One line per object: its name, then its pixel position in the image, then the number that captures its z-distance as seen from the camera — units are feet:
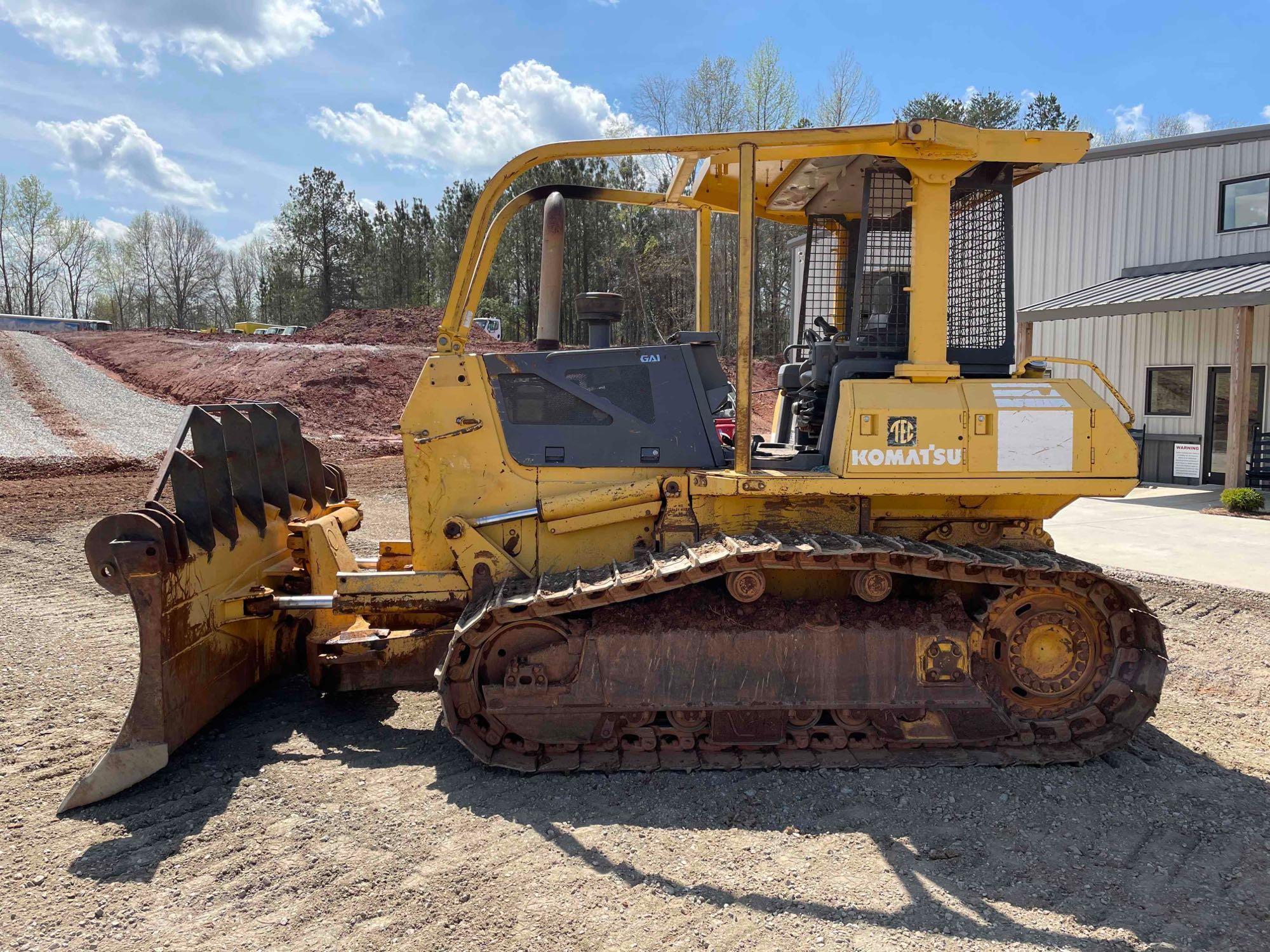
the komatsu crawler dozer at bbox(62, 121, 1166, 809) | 13.71
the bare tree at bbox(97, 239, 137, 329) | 207.41
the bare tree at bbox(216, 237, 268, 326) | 221.25
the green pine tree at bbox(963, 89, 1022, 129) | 109.60
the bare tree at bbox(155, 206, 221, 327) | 211.20
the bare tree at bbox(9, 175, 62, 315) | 175.73
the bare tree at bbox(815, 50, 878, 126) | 93.50
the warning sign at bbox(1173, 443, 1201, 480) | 51.19
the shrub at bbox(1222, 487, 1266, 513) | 40.50
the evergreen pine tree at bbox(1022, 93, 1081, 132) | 117.70
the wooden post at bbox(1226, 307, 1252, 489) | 43.04
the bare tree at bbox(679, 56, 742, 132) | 95.61
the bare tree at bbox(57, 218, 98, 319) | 199.41
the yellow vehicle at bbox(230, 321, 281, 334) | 141.18
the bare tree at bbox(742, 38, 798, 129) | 91.66
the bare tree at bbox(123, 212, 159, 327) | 205.77
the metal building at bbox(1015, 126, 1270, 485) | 48.93
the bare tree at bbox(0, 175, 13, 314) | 196.49
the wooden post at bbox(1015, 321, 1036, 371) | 53.06
